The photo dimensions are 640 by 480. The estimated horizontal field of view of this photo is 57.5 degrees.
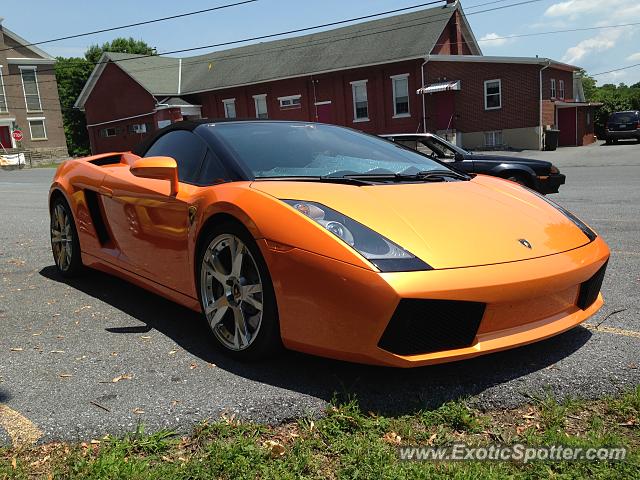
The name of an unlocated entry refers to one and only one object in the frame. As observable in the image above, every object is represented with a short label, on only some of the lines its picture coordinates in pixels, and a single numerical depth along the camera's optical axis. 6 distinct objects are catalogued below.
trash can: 27.23
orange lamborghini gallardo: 2.47
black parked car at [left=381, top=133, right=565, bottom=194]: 8.98
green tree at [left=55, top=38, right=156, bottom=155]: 60.56
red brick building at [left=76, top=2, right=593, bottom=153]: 28.36
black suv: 28.16
